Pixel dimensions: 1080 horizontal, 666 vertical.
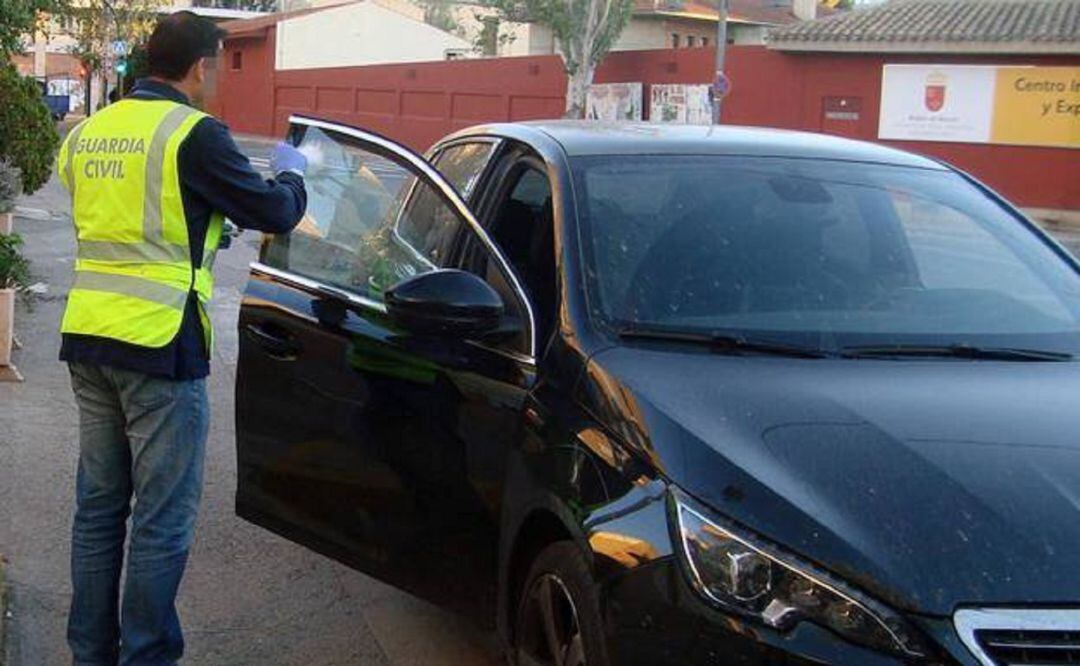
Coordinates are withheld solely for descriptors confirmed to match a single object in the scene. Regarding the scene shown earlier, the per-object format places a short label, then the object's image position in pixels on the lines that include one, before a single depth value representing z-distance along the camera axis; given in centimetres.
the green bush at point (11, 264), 852
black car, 256
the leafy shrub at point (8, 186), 1212
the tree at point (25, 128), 1083
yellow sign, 2931
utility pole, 3328
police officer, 344
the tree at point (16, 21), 959
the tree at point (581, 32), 4059
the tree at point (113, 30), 4309
